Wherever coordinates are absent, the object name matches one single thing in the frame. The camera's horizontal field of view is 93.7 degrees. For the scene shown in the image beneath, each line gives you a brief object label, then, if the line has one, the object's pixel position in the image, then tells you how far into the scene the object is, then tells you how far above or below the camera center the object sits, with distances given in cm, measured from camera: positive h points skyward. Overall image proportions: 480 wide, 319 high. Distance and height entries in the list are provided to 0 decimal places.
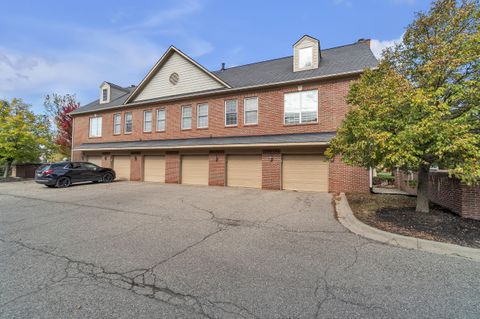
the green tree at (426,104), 507 +154
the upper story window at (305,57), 1341 +649
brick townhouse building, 1174 +270
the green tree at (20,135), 1781 +237
